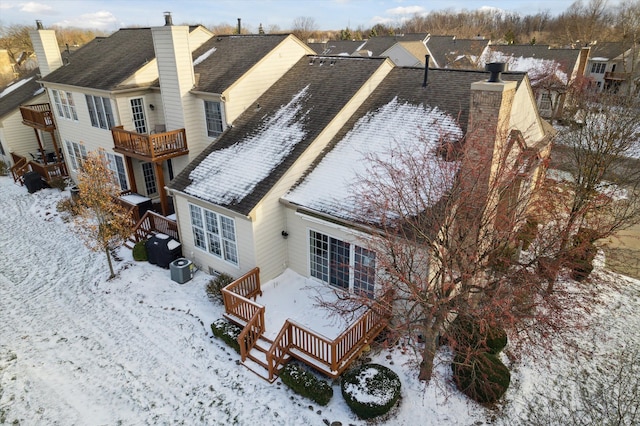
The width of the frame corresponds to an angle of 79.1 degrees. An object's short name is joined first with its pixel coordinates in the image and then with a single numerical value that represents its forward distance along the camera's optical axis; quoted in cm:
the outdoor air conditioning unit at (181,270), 1467
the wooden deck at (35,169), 2472
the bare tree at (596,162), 1076
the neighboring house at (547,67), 3800
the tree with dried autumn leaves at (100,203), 1473
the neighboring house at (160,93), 1714
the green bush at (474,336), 993
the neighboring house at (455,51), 4417
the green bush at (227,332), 1155
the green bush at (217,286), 1375
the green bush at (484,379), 961
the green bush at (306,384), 982
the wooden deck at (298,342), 1031
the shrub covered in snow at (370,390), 930
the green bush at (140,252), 1633
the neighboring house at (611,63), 4891
